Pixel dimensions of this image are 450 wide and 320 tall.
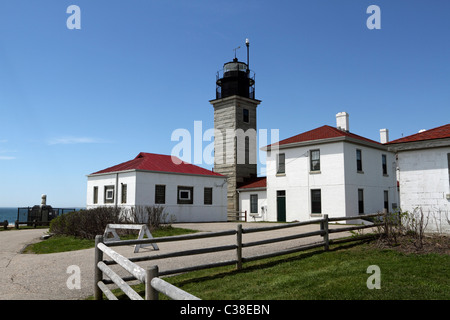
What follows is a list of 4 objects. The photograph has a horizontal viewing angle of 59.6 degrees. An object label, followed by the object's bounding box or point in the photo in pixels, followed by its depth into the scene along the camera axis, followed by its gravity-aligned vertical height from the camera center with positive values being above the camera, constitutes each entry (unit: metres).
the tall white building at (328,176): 27.08 +1.84
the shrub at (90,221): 18.77 -0.93
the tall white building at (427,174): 13.51 +0.90
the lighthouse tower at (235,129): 36.94 +7.01
